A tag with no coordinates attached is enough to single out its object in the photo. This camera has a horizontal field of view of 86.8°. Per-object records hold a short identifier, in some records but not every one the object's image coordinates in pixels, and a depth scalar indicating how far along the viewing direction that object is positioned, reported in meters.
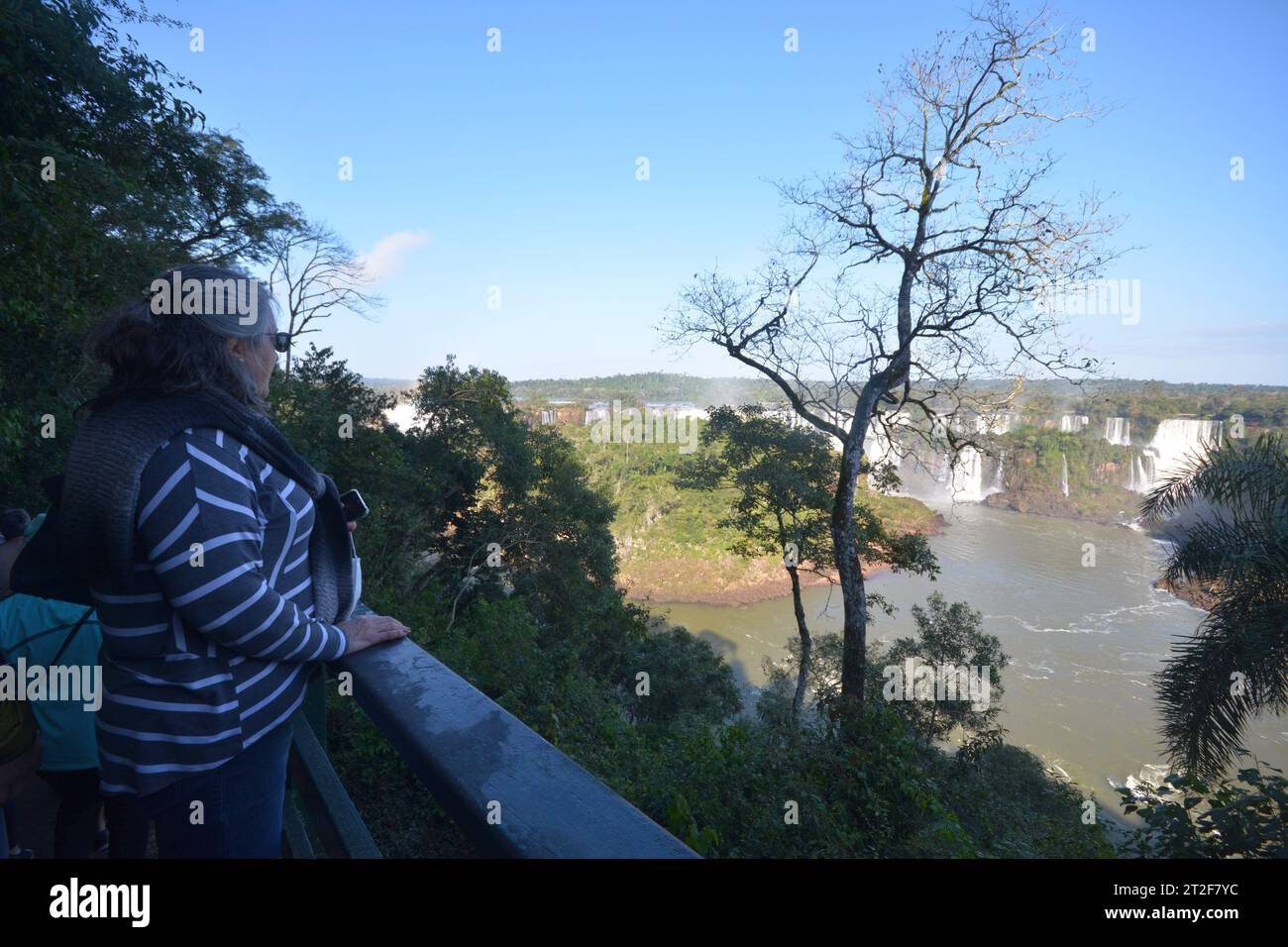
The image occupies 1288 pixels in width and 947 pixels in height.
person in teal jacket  1.88
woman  1.16
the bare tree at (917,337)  10.63
